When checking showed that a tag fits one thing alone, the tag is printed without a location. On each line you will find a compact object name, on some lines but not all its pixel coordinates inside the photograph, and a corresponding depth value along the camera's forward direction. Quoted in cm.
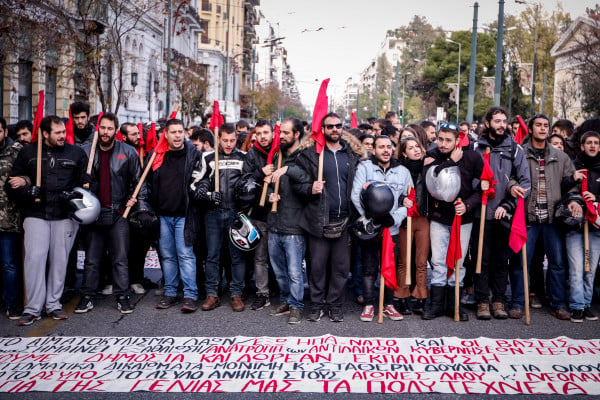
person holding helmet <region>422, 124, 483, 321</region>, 711
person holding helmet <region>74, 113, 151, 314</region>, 756
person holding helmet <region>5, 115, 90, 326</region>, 705
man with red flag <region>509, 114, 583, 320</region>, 750
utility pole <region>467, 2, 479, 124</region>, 2458
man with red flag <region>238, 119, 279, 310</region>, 769
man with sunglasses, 718
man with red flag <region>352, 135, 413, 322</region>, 720
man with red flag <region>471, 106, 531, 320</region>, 731
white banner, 529
